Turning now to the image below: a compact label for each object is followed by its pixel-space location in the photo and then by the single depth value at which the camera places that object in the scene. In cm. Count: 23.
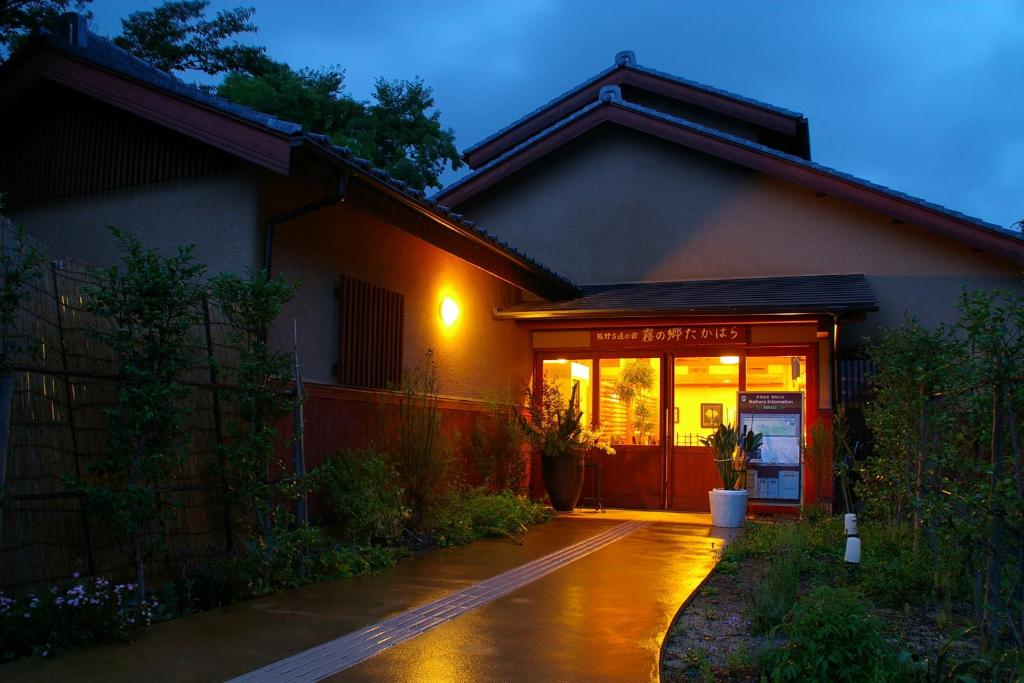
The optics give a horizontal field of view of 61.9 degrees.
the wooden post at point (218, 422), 636
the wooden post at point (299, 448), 678
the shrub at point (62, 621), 453
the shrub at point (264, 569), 574
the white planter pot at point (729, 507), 1058
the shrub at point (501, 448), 1090
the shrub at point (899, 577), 596
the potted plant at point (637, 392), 1297
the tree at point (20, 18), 1798
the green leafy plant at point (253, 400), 619
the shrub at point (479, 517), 883
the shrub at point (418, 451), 870
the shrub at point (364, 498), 782
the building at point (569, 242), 768
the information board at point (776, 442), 1187
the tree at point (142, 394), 520
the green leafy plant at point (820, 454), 1059
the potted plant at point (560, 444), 1186
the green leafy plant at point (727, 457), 1073
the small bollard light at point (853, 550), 634
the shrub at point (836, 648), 371
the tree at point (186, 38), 2380
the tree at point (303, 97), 2278
